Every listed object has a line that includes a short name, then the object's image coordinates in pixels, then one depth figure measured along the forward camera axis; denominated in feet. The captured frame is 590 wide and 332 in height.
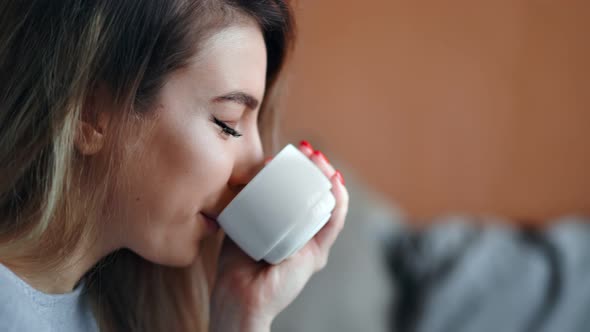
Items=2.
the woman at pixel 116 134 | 2.31
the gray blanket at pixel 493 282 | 4.20
